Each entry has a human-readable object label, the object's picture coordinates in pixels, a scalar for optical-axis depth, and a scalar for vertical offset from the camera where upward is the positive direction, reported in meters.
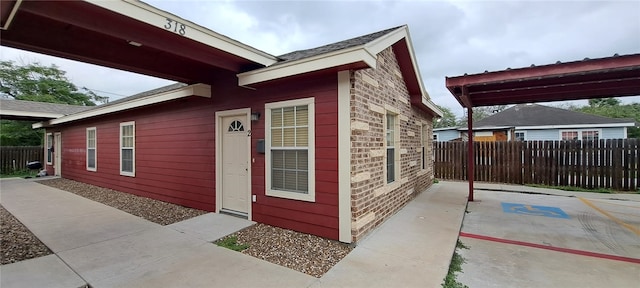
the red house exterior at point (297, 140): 3.74 +0.08
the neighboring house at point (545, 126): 13.53 +0.99
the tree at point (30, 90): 17.58 +4.44
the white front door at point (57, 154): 12.26 -0.47
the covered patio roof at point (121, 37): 2.52 +1.34
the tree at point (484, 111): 35.25 +4.64
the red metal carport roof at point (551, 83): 4.12 +1.22
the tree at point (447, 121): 38.75 +3.51
